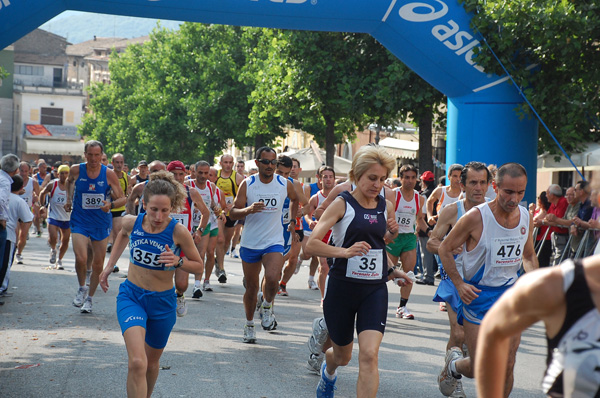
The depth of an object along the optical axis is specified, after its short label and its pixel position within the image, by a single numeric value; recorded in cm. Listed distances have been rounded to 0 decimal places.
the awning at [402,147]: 2978
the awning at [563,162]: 1529
